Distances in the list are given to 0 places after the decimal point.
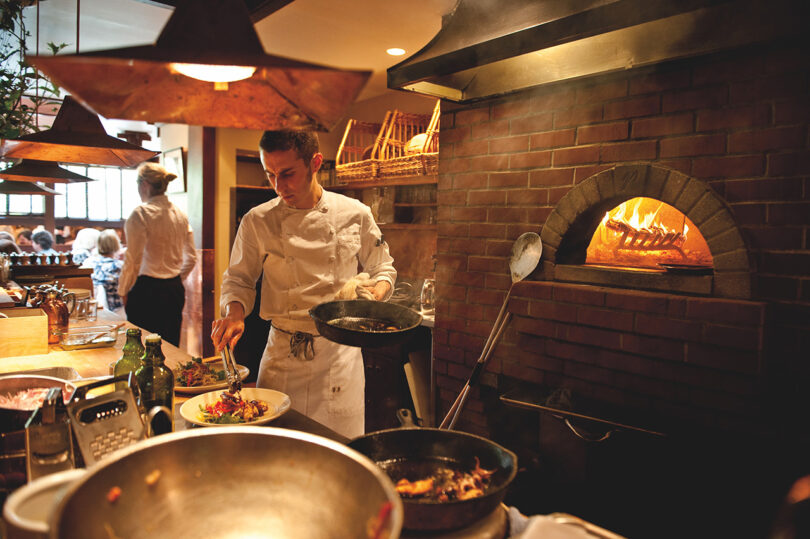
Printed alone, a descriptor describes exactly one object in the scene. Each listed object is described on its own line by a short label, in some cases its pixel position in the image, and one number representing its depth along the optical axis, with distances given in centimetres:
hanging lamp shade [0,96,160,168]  200
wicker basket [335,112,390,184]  445
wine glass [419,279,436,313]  398
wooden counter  211
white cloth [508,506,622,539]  81
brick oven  176
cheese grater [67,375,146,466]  96
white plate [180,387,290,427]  152
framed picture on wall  604
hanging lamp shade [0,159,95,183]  319
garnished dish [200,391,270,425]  152
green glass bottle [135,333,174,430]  144
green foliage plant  288
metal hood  151
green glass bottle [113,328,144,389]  172
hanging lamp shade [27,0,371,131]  70
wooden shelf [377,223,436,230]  439
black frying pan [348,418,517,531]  108
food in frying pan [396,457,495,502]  100
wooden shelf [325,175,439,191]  409
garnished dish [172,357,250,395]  188
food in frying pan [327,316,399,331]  178
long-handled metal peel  242
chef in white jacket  234
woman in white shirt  454
